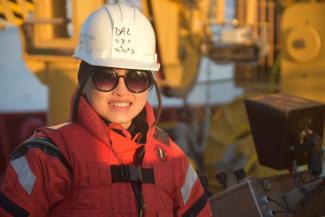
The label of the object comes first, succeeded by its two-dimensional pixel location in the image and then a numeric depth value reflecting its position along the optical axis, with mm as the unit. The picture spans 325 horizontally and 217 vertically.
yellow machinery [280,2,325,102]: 5453
